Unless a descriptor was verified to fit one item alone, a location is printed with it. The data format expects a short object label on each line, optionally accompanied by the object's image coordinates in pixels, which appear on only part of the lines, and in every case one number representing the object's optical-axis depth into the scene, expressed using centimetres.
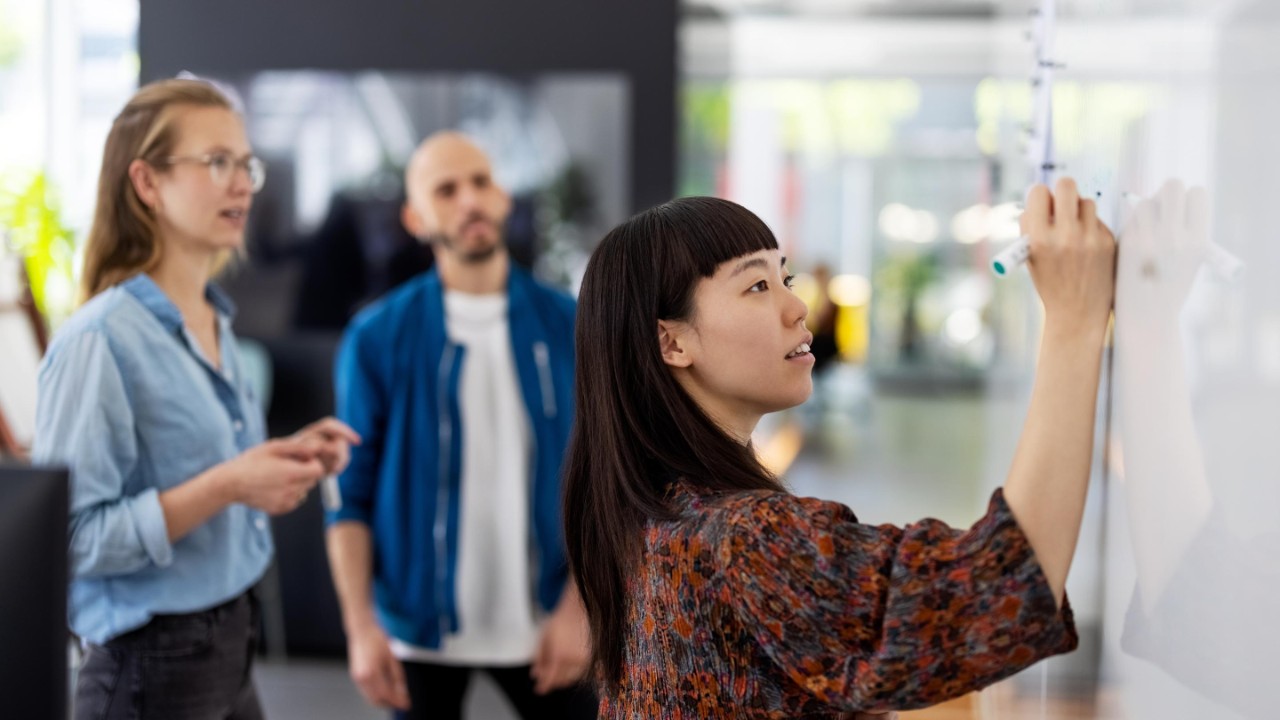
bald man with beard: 262
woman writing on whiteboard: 100
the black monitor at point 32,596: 105
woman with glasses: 182
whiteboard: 100
